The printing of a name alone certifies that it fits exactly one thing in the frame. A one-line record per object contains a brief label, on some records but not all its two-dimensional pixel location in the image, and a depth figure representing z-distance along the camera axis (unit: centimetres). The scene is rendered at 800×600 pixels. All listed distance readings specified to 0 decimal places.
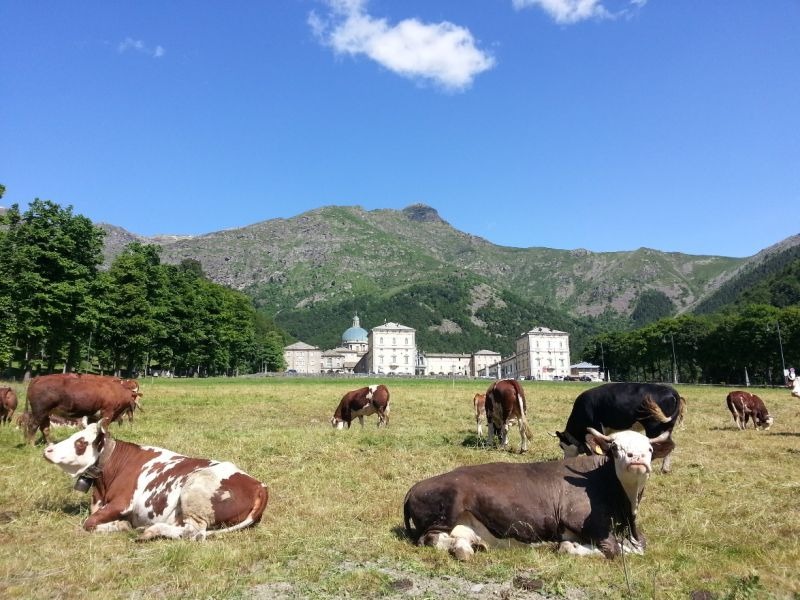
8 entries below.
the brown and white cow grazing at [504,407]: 1705
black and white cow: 1292
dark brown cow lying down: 723
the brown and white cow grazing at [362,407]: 2381
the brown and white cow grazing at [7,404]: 1875
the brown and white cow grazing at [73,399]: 1503
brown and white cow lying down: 795
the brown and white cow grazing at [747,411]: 2411
